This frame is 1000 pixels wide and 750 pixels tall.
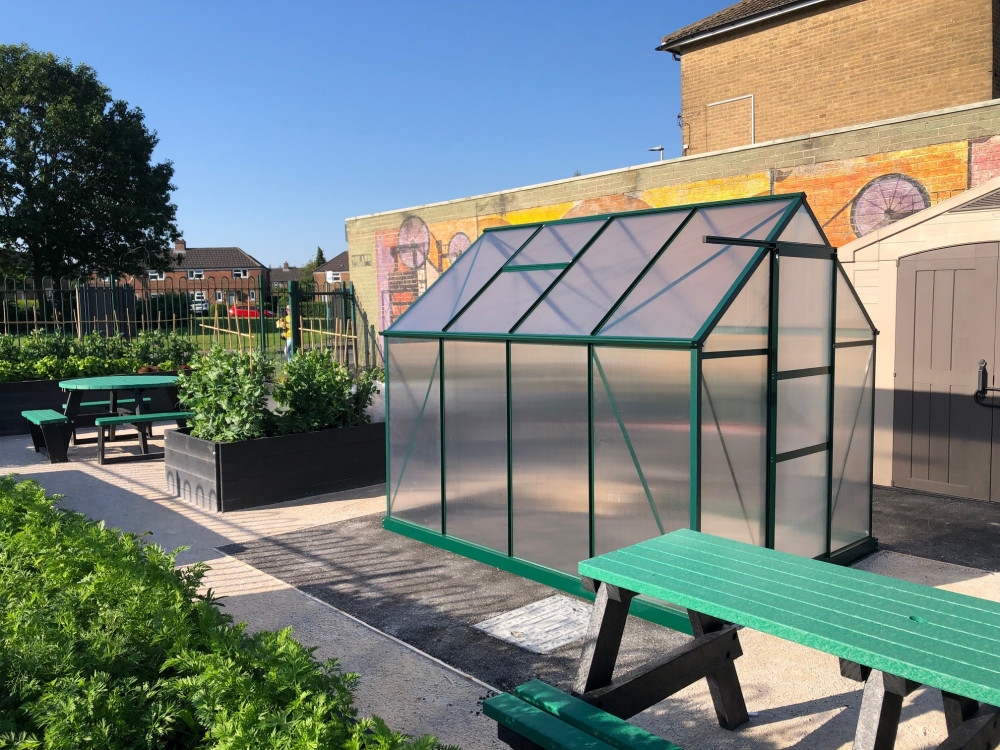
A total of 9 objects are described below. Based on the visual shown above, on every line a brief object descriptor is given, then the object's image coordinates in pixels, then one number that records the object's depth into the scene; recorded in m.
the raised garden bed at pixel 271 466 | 8.26
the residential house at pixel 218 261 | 80.25
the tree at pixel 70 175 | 31.22
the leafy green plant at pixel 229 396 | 8.40
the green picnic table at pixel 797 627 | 2.64
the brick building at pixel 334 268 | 82.56
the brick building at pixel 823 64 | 15.18
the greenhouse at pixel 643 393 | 5.18
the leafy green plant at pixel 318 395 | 8.77
